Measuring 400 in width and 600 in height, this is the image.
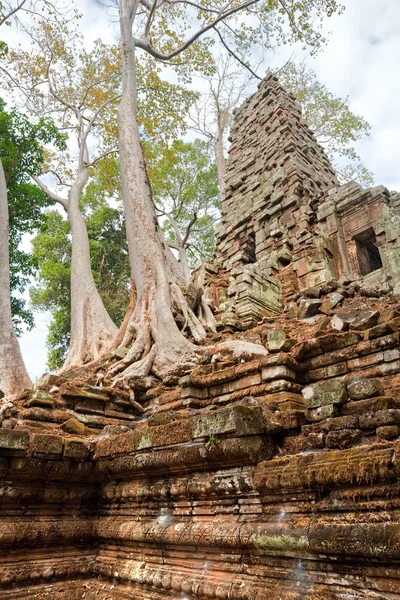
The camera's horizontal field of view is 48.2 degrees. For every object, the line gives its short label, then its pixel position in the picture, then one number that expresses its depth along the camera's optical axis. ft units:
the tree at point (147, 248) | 17.75
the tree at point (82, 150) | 25.61
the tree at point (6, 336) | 16.85
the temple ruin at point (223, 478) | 5.73
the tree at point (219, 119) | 64.71
